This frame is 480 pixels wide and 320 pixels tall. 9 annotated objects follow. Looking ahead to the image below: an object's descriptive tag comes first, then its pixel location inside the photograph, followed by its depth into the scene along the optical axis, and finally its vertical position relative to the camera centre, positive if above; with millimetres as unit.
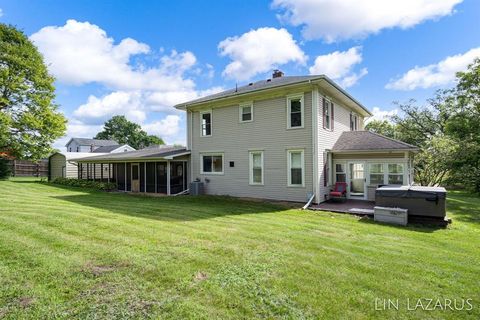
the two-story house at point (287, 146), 11898 +886
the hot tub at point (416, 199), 8242 -1195
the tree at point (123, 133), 73806 +9064
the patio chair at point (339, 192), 12508 -1360
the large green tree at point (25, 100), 20812 +5509
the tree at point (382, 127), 31462 +4645
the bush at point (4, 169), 24219 -289
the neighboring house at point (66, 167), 24875 -153
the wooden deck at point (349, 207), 10008 -1809
